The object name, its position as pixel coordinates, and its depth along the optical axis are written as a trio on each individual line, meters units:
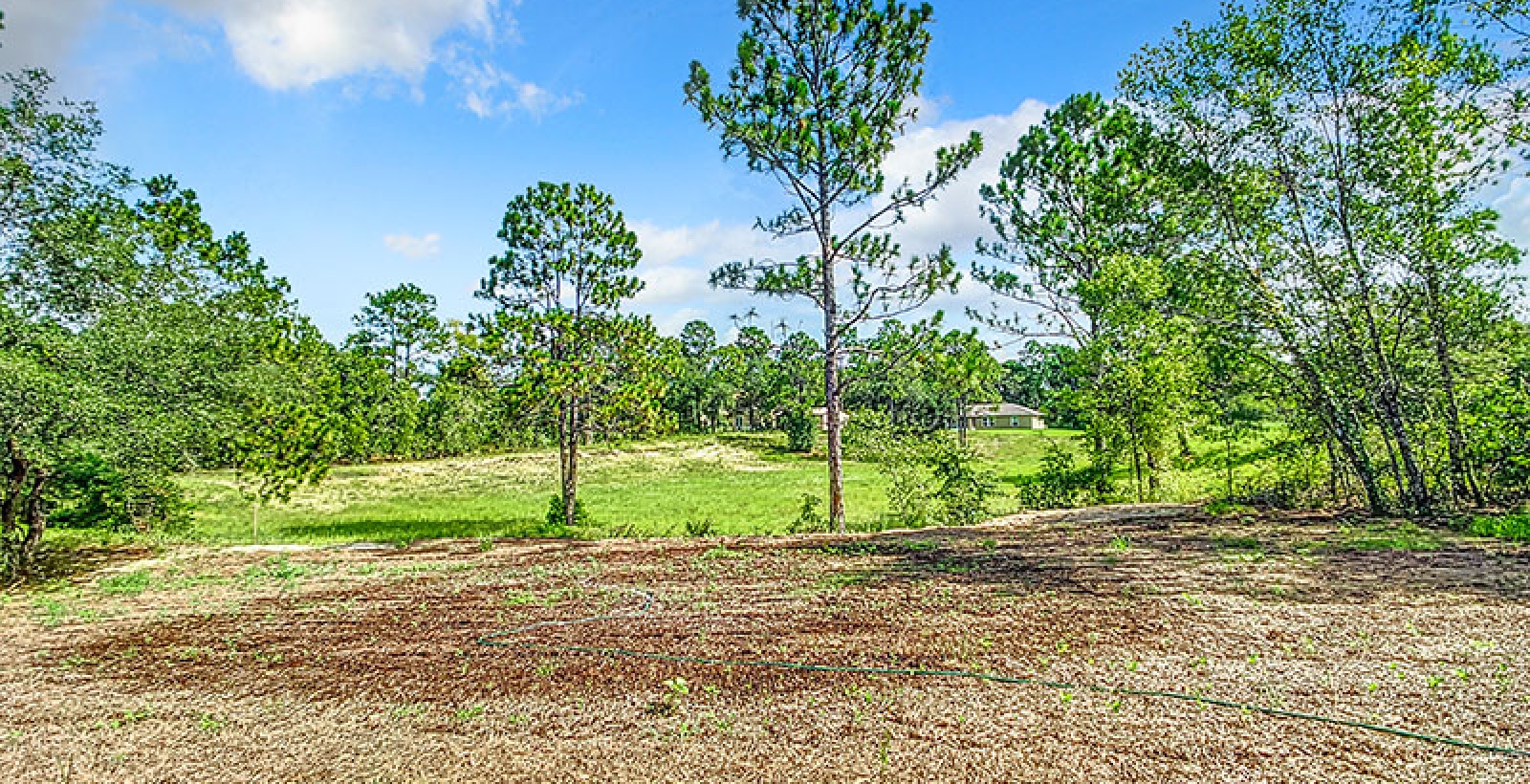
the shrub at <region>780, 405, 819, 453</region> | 44.72
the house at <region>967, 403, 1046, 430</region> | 76.06
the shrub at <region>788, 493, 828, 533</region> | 14.53
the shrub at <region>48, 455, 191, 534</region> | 16.58
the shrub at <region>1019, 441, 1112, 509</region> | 16.42
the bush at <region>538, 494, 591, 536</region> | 16.48
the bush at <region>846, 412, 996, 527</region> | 14.18
